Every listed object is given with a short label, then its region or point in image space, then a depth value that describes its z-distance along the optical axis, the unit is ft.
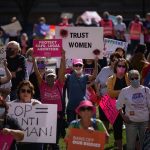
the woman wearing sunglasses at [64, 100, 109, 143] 46.87
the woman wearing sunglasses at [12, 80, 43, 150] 52.20
